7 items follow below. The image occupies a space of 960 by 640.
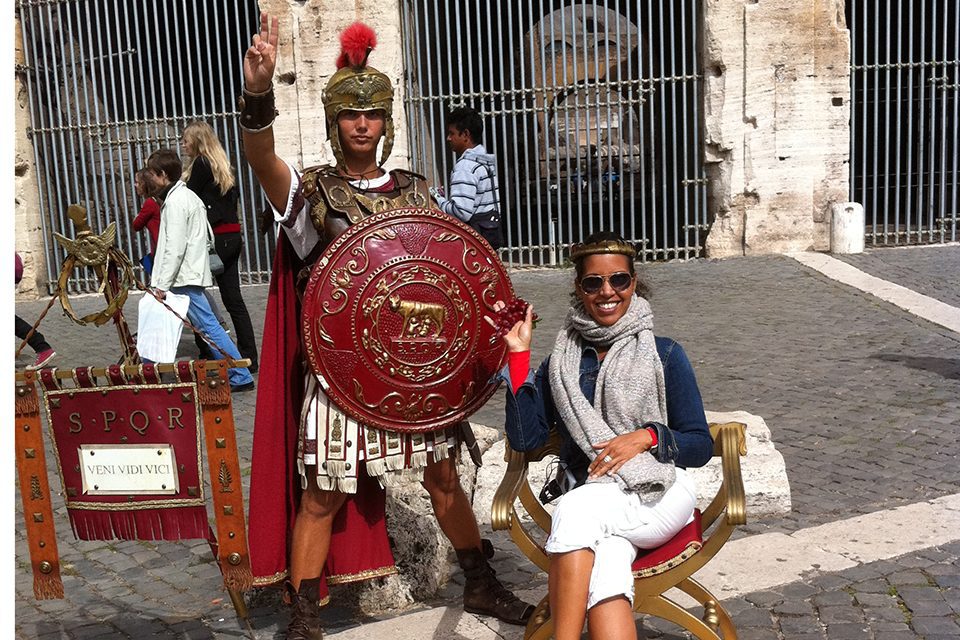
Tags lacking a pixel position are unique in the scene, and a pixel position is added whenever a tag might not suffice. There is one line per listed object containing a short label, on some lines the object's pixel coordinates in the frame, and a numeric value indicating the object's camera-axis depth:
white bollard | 10.50
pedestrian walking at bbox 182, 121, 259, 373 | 6.79
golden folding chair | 2.67
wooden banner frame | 2.61
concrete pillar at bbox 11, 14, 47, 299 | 11.51
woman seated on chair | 2.58
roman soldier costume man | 2.90
